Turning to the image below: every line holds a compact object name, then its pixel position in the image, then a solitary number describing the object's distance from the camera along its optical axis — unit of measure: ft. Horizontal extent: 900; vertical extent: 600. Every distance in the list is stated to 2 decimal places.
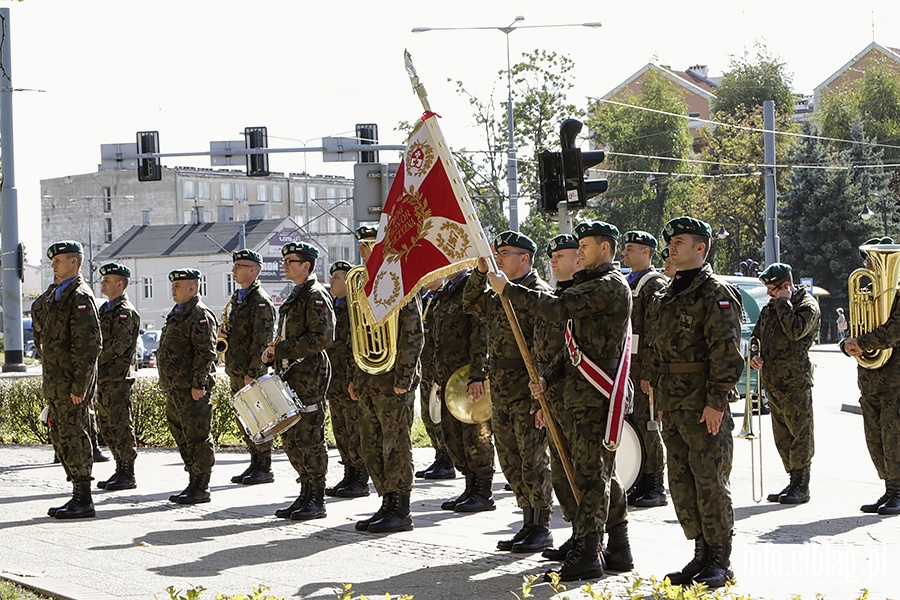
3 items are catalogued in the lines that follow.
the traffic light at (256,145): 100.48
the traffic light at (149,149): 100.12
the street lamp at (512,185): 118.93
